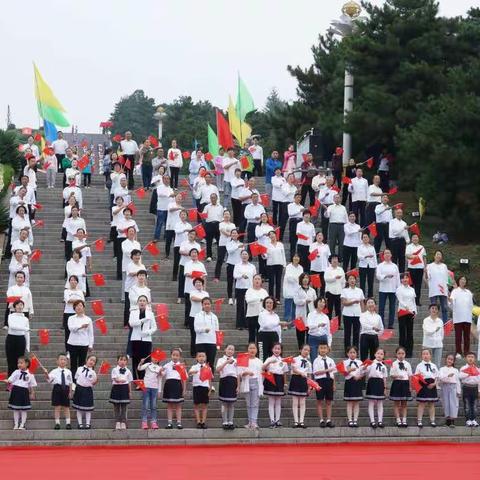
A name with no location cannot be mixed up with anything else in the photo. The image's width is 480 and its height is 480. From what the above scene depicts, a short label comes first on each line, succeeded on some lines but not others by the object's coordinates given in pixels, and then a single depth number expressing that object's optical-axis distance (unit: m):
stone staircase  17.78
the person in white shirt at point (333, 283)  20.59
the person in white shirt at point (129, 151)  28.02
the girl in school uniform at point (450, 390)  18.58
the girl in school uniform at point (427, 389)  18.56
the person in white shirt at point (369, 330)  19.41
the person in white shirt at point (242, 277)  20.50
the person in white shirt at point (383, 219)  23.55
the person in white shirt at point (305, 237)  22.50
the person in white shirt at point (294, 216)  23.73
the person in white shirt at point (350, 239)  22.56
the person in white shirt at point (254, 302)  19.77
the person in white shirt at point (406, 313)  20.16
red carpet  15.66
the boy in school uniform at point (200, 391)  18.08
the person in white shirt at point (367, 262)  21.61
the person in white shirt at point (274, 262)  21.56
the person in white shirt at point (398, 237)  22.58
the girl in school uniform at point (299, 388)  18.27
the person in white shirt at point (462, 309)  20.28
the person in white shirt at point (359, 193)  24.64
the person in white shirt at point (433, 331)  19.50
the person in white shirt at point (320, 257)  21.50
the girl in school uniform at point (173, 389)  18.06
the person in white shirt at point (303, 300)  20.12
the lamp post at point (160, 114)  44.03
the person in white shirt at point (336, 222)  23.12
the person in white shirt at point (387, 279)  20.64
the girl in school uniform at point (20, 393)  17.72
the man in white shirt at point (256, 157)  30.22
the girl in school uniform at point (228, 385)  18.06
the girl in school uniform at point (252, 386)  18.22
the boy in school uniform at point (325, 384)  18.39
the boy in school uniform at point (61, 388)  17.81
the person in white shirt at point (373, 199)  24.31
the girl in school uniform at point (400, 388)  18.55
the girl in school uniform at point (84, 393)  17.83
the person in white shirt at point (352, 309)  19.91
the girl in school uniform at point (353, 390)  18.44
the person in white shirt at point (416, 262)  21.77
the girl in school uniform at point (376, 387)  18.42
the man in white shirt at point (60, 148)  30.02
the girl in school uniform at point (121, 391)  17.88
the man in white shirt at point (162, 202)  24.06
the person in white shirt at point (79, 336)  18.70
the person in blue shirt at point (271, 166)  27.64
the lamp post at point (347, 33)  29.80
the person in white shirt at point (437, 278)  21.08
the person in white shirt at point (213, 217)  23.11
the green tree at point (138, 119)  95.19
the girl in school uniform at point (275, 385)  18.34
